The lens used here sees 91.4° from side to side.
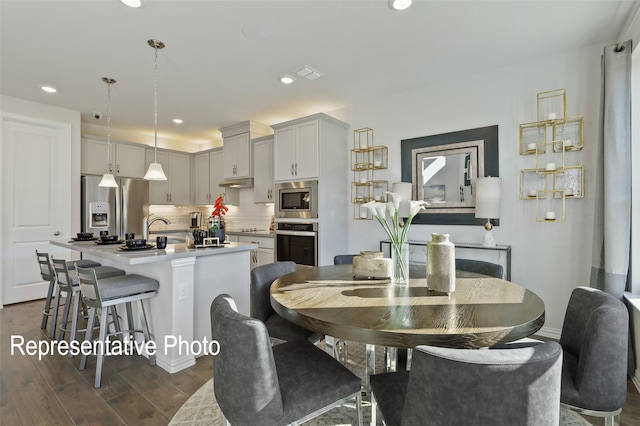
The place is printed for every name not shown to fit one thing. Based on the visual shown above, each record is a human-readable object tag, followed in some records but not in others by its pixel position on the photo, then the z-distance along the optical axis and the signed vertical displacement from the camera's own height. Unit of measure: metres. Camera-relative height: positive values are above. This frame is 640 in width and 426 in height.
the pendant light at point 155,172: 2.92 +0.37
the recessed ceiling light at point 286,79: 3.36 +1.46
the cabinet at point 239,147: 5.02 +1.07
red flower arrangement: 2.82 +0.03
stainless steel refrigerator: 4.56 +0.09
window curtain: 2.29 +0.31
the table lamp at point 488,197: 2.95 +0.14
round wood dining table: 1.06 -0.40
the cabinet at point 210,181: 5.77 +0.60
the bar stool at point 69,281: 2.53 -0.60
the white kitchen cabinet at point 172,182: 5.63 +0.58
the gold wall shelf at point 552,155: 2.78 +0.53
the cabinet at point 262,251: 4.51 -0.58
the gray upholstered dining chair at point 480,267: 2.17 -0.40
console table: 2.94 -0.41
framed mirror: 3.25 +0.47
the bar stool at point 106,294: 2.16 -0.60
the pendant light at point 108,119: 3.28 +1.42
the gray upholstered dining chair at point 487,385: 0.80 -0.45
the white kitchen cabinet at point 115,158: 4.81 +0.87
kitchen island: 2.32 -0.61
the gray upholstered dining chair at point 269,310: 1.86 -0.63
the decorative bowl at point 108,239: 2.95 -0.26
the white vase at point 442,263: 1.49 -0.25
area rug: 1.76 -1.19
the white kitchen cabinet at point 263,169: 4.70 +0.65
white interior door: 3.97 +0.19
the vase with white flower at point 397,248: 1.71 -0.20
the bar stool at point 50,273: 2.93 -0.60
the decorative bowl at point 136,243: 2.49 -0.25
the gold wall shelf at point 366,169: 3.96 +0.56
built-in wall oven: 3.89 -0.40
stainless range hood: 5.11 +0.49
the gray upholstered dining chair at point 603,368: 1.20 -0.61
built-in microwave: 3.91 +0.16
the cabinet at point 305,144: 3.90 +0.88
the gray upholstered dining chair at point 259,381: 1.07 -0.66
